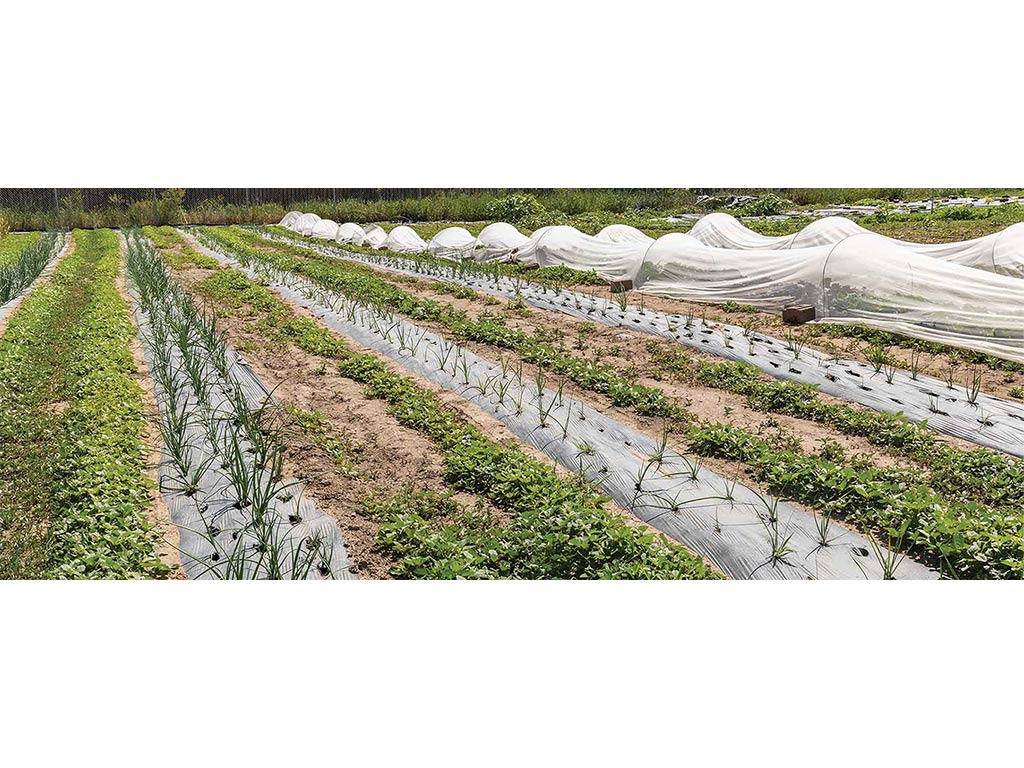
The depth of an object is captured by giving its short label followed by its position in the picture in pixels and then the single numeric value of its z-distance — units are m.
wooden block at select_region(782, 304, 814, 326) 7.79
